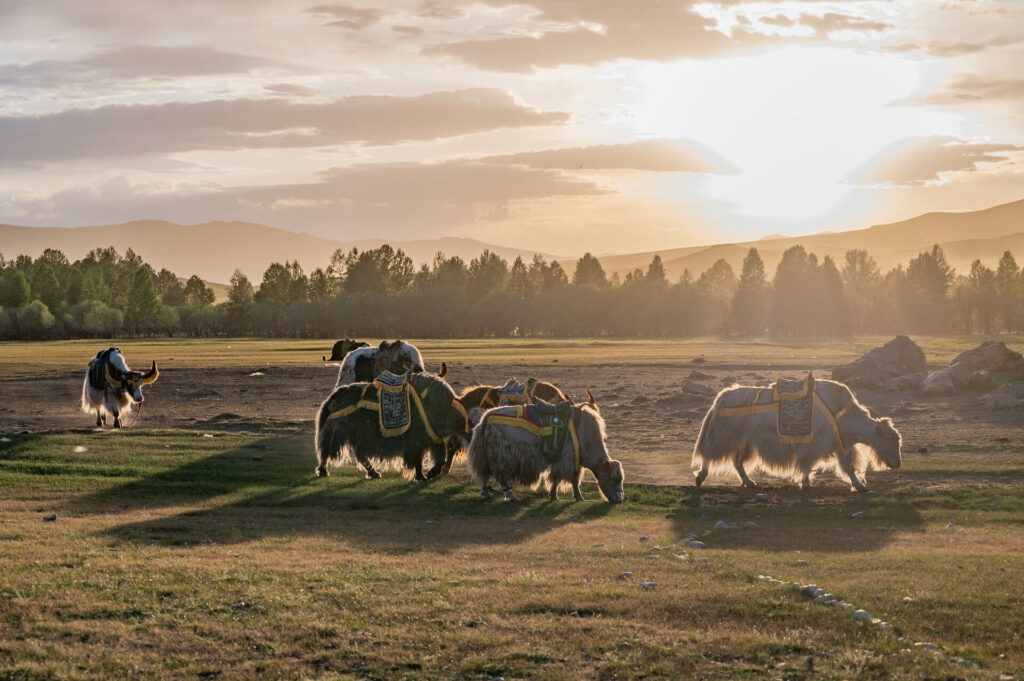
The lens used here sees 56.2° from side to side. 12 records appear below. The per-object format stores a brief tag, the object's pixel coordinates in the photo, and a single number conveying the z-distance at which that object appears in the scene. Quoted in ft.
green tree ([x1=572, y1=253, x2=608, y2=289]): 541.34
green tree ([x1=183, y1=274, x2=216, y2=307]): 595.47
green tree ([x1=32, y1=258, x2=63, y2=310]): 504.02
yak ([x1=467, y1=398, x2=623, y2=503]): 55.47
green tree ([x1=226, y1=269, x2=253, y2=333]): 479.00
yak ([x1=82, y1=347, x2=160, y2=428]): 83.30
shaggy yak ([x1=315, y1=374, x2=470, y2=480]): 61.62
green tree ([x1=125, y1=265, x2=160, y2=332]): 462.19
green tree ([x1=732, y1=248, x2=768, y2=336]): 447.42
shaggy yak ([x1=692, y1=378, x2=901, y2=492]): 59.88
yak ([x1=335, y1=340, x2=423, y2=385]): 79.51
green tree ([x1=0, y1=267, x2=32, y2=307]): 477.77
